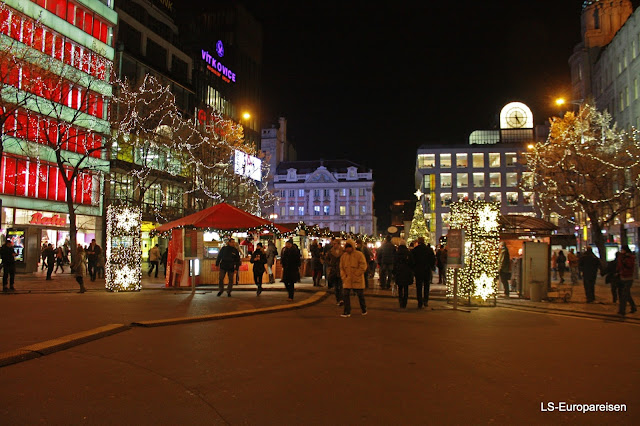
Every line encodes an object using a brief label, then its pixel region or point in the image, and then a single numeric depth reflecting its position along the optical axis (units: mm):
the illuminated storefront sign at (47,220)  34281
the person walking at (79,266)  18109
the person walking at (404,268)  13820
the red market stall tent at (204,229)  20594
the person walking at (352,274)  12359
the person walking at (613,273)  13826
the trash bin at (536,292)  17234
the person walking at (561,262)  26705
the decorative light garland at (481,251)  15578
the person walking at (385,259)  19875
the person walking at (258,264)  17156
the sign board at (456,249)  14289
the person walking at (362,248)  19180
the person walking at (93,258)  24391
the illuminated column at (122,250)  18656
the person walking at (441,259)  23391
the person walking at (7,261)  17625
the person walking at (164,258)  27816
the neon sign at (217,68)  59750
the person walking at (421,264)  14031
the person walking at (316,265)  22453
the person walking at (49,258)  24156
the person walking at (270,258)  23844
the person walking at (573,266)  26203
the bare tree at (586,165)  29344
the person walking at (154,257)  27406
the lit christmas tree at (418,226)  39969
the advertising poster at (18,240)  28891
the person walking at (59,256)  29328
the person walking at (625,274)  13539
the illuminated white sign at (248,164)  44316
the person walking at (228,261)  16625
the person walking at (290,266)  15375
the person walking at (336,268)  15539
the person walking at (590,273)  17094
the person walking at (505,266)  18781
